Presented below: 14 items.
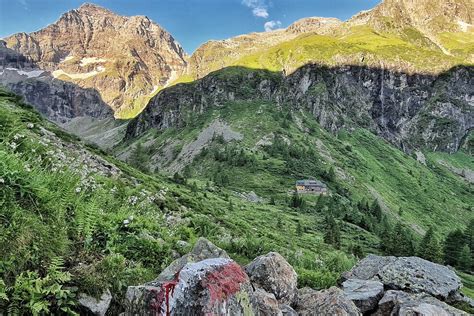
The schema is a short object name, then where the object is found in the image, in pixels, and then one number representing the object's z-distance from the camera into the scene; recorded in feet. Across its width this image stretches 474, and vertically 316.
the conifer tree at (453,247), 390.42
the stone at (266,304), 28.25
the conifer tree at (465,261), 375.04
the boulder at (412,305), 35.63
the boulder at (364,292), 40.34
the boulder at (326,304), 32.22
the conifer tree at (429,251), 319.00
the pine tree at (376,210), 525.34
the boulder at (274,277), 34.12
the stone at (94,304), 26.78
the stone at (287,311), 31.01
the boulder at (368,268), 50.38
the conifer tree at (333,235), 309.22
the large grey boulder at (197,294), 24.11
